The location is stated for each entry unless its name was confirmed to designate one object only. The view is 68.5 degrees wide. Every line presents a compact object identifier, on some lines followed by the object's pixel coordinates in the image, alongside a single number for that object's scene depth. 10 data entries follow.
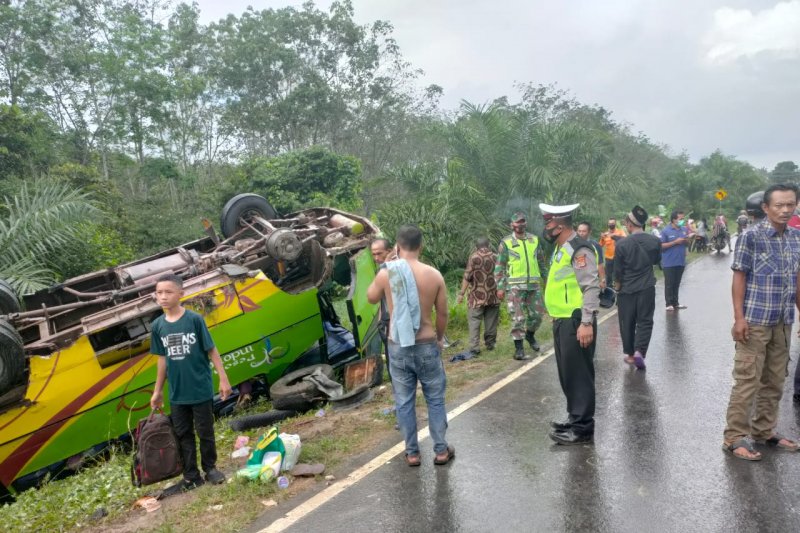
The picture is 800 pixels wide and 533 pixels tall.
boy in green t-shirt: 4.30
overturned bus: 5.31
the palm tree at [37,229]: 8.53
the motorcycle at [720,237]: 21.64
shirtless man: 4.12
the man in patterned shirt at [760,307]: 4.07
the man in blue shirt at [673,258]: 10.23
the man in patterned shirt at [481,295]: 7.79
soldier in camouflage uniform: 7.32
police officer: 4.45
